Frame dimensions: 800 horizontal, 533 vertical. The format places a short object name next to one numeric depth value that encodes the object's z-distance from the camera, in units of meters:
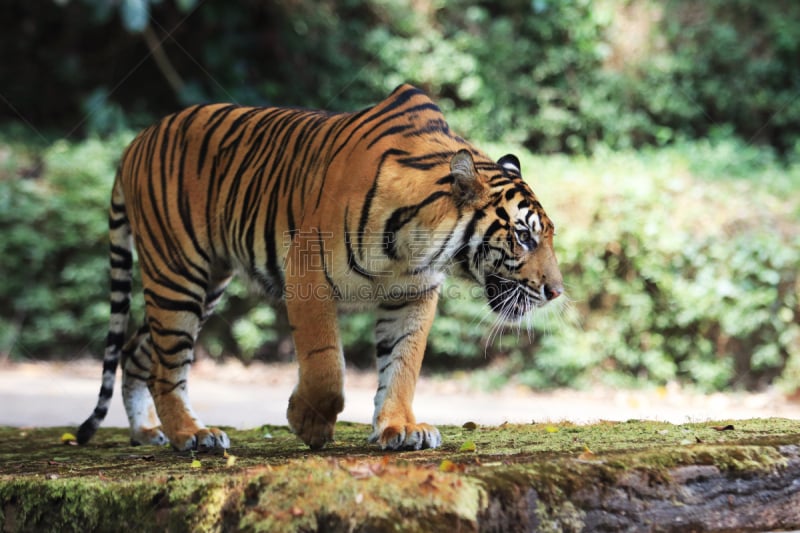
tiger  8.77
